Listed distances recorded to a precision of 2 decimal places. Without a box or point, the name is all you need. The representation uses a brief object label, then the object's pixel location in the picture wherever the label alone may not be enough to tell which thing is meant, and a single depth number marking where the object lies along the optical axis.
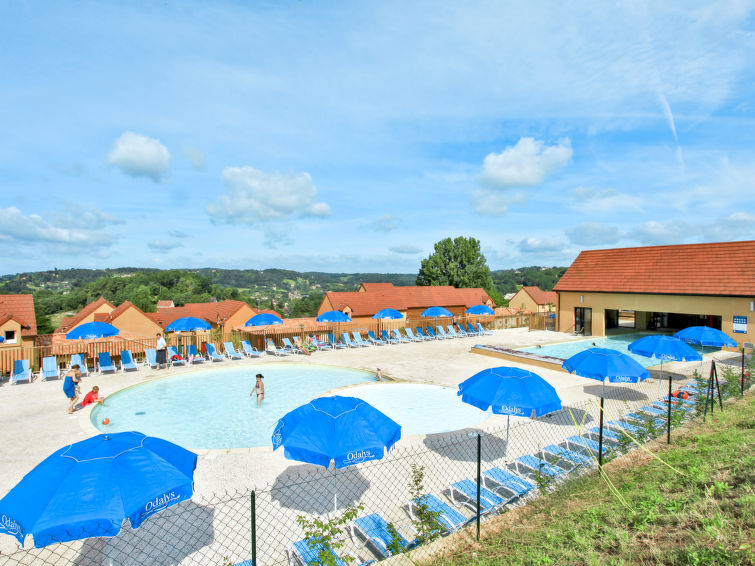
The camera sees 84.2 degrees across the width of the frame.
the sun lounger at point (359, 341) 23.75
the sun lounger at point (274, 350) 21.05
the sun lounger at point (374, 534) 5.20
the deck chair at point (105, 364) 16.44
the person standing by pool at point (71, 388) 11.20
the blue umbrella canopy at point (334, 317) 21.86
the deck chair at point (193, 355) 18.65
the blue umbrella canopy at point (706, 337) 14.08
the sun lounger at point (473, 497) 6.11
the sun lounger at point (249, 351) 20.17
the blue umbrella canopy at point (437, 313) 24.73
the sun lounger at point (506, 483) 6.52
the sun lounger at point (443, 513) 5.51
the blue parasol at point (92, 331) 15.00
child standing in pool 12.86
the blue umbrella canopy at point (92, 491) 3.68
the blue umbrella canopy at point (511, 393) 7.17
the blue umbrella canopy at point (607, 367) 9.37
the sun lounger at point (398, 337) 25.31
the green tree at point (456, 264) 62.62
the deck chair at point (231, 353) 19.58
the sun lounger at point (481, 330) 28.08
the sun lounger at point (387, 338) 25.03
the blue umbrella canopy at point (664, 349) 11.59
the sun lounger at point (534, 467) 6.90
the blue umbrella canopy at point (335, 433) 5.52
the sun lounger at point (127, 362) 16.80
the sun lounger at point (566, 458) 7.41
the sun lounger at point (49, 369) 15.21
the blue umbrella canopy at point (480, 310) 25.41
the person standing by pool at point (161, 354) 17.17
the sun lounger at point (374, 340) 24.51
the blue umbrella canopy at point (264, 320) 19.50
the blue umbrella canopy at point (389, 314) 23.85
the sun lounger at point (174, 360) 17.98
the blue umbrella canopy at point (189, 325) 17.32
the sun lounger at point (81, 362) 15.80
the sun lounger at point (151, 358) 17.59
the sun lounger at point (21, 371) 14.63
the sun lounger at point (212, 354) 19.06
